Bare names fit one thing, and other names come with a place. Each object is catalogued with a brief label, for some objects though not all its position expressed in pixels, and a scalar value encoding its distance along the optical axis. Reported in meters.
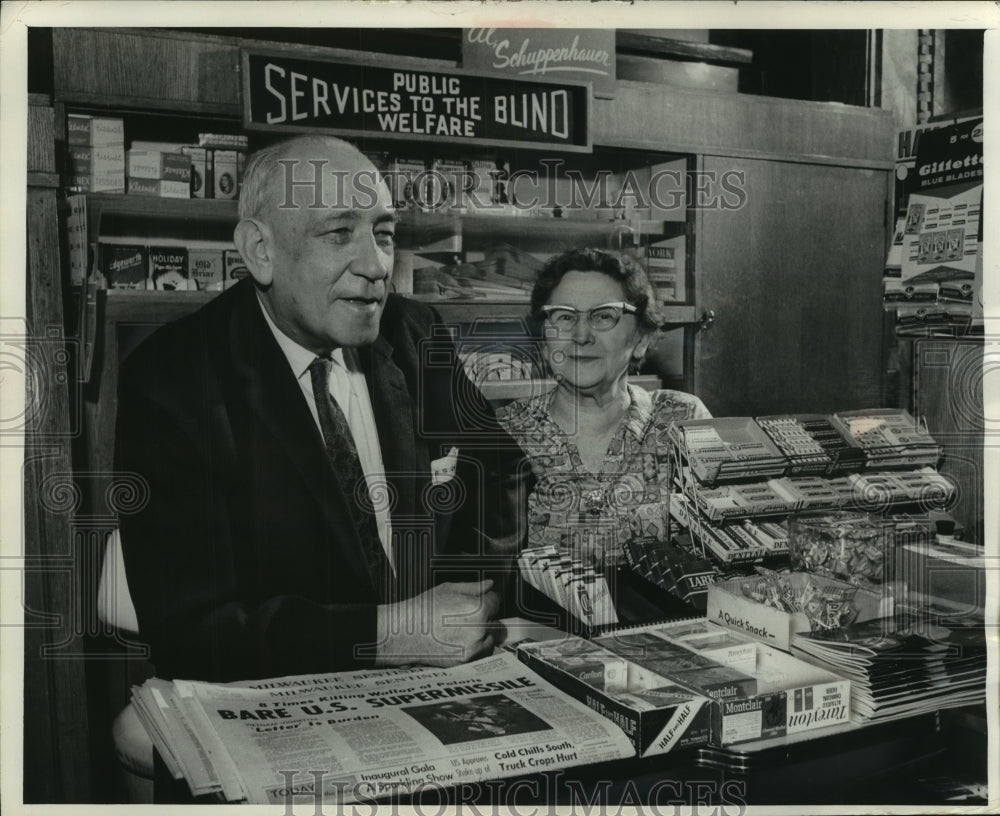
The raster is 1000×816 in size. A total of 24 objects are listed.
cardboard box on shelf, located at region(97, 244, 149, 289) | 2.28
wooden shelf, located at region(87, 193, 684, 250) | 2.28
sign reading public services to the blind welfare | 2.31
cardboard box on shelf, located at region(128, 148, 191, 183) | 2.29
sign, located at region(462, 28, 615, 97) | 2.40
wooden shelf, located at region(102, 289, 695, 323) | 2.29
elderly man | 2.33
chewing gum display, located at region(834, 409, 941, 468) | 2.62
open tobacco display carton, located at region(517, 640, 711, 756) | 1.97
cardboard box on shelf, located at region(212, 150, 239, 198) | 2.32
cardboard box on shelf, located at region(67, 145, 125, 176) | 2.26
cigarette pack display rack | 2.54
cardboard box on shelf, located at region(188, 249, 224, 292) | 2.33
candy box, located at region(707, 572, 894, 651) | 2.33
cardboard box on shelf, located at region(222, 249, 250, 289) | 2.34
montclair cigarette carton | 2.05
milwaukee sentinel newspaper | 1.95
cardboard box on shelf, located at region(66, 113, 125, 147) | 2.25
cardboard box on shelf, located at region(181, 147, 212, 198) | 2.31
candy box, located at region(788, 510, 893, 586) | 2.57
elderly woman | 2.48
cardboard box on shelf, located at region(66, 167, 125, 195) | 2.27
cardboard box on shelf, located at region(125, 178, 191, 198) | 2.30
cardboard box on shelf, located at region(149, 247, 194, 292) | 2.32
